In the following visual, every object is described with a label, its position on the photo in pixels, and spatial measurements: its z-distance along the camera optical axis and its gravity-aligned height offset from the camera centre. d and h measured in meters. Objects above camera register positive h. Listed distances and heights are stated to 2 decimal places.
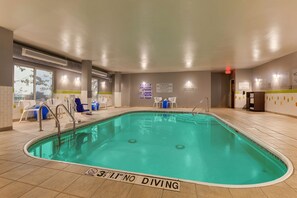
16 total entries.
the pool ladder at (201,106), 11.43 -0.53
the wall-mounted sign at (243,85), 10.30 +0.80
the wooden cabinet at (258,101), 8.84 -0.17
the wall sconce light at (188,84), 11.56 +0.97
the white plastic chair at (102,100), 10.26 -0.15
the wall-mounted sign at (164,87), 11.93 +0.77
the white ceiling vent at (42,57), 5.15 +1.48
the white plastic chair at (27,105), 5.57 -0.27
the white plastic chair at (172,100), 11.16 -0.16
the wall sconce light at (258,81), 9.23 +1.01
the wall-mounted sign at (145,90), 12.35 +0.56
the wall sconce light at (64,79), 7.87 +0.93
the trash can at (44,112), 5.89 -0.56
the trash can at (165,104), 11.08 -0.43
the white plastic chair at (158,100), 11.39 -0.16
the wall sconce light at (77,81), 8.74 +0.90
